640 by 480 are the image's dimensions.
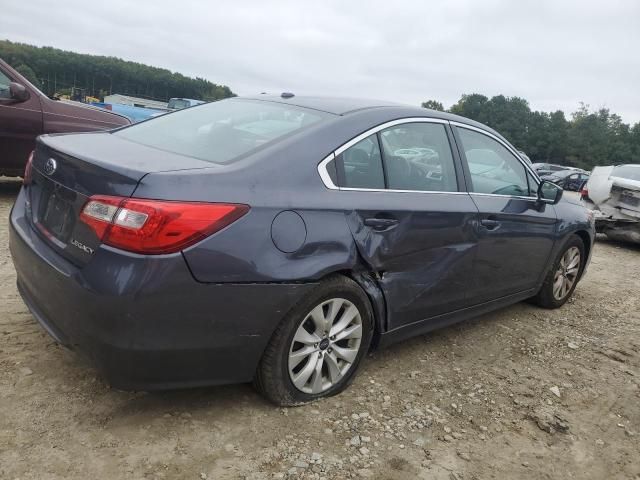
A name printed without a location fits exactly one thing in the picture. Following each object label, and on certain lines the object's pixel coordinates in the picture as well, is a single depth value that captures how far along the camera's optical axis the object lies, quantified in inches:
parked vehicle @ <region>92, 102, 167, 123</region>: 607.6
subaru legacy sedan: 83.6
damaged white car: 327.3
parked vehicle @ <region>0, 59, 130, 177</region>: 237.9
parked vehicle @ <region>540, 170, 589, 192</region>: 1188.5
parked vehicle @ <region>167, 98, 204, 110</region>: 909.8
